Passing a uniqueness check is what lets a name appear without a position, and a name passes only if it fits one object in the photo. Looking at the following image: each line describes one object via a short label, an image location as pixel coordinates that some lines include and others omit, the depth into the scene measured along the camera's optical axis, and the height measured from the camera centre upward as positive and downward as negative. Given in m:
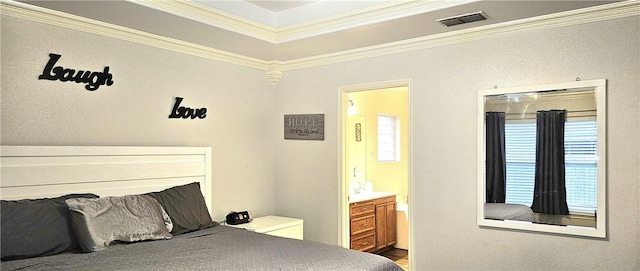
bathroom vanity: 4.88 -0.95
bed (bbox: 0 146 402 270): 2.50 -0.56
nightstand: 4.09 -0.82
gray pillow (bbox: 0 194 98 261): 2.50 -0.53
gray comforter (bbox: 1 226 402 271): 2.42 -0.69
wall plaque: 4.50 +0.09
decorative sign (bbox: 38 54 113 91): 3.09 +0.42
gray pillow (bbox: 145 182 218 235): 3.37 -0.55
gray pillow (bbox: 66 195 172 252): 2.72 -0.54
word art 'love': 3.87 +0.20
